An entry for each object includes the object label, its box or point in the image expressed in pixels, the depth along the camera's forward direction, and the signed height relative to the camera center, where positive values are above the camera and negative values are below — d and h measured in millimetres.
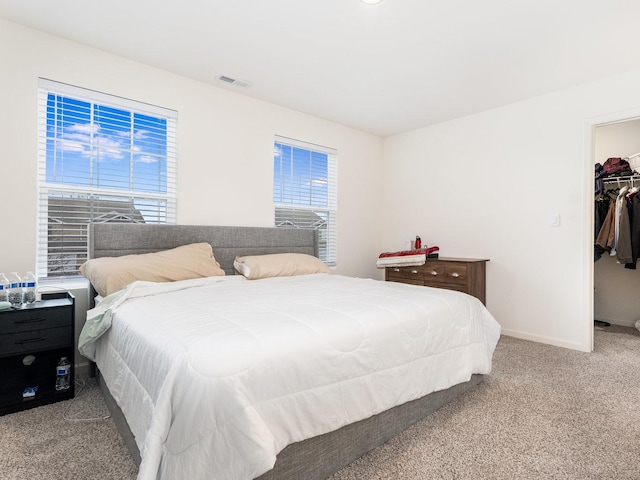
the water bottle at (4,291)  2111 -336
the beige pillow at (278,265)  3014 -239
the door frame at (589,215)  3189 +256
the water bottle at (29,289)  2148 -334
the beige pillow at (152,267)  2270 -214
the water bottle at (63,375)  2168 -873
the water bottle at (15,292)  2096 -343
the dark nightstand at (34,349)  1987 -672
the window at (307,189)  3969 +609
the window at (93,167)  2568 +574
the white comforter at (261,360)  1054 -485
